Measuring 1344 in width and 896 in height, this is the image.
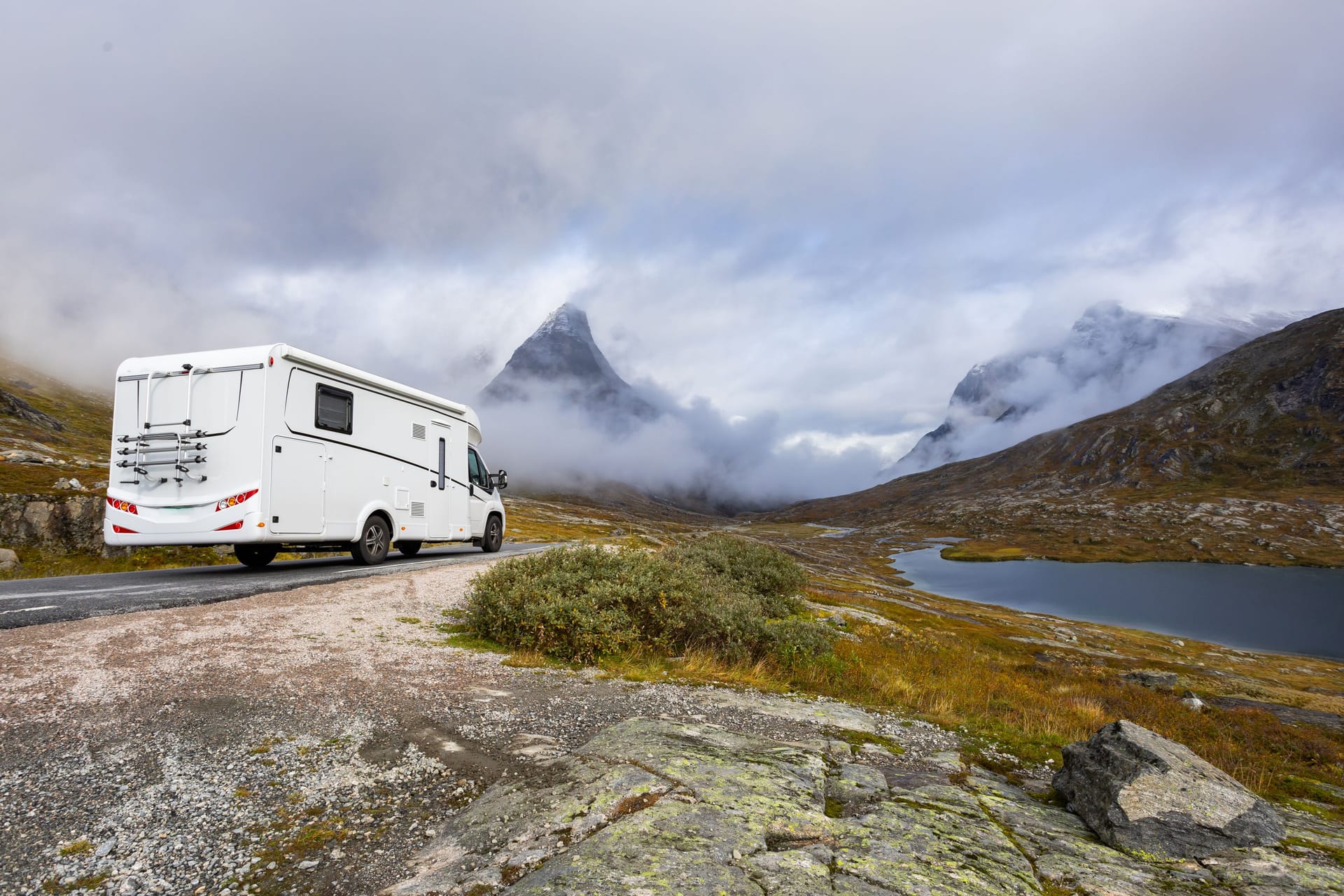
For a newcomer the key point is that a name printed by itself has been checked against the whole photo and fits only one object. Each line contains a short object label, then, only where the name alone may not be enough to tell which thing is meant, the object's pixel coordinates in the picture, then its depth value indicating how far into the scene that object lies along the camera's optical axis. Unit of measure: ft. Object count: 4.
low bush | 31.81
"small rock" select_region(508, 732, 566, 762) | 17.70
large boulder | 14.64
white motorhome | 46.32
